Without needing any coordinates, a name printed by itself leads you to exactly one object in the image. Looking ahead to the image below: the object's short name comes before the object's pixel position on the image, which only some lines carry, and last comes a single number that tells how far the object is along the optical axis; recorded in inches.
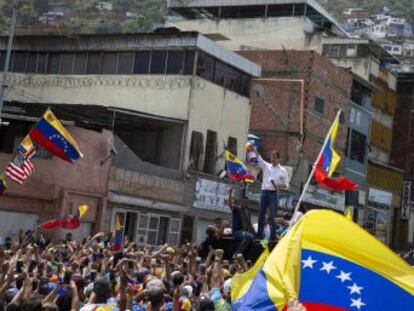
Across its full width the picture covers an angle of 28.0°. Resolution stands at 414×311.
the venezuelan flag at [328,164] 506.3
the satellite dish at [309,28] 1811.0
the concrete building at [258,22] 1800.0
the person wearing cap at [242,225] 586.9
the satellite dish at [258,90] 1499.8
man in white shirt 562.9
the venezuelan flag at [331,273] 273.9
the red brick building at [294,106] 1494.8
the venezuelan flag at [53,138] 749.9
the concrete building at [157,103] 1131.9
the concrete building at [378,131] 1855.3
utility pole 914.1
